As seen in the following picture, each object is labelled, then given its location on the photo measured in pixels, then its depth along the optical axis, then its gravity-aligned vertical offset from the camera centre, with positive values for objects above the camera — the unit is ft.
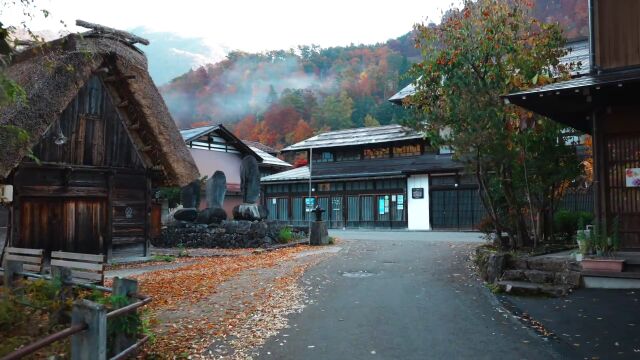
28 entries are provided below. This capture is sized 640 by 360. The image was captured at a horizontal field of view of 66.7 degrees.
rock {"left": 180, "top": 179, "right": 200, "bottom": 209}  74.90 +1.25
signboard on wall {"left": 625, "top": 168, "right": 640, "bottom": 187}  28.68 +1.35
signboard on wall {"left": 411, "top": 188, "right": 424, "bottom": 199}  91.35 +1.58
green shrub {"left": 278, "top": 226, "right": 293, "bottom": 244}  62.85 -4.34
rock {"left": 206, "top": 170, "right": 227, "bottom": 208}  68.03 +1.94
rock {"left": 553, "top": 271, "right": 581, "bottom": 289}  27.96 -4.55
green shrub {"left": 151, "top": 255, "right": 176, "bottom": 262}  50.00 -5.69
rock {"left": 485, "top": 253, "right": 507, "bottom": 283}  31.27 -4.28
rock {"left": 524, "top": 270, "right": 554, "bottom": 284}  29.07 -4.56
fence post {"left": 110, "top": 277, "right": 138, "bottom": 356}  16.29 -3.27
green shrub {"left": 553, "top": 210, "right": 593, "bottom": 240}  49.70 -2.32
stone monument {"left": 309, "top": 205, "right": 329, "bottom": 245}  63.31 -4.18
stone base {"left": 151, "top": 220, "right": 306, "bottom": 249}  60.23 -4.08
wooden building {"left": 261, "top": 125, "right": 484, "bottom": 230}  88.58 +3.30
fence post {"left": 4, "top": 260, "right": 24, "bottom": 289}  23.60 -3.22
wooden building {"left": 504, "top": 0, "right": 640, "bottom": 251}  29.07 +5.84
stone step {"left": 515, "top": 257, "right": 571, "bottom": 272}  29.58 -3.94
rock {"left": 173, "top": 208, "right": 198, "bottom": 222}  68.08 -1.67
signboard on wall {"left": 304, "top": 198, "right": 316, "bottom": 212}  104.69 -0.18
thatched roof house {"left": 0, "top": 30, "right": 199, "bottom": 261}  39.22 +4.81
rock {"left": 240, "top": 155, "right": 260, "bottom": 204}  67.77 +2.86
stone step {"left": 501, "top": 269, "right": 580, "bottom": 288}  28.17 -4.58
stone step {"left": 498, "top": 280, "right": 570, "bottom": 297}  26.81 -4.98
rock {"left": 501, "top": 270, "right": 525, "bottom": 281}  30.07 -4.63
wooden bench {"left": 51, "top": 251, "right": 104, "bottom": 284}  22.57 -2.95
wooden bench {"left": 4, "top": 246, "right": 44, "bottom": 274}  27.04 -3.13
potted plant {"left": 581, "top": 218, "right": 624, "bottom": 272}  27.22 -2.93
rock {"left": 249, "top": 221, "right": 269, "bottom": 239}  60.29 -3.40
